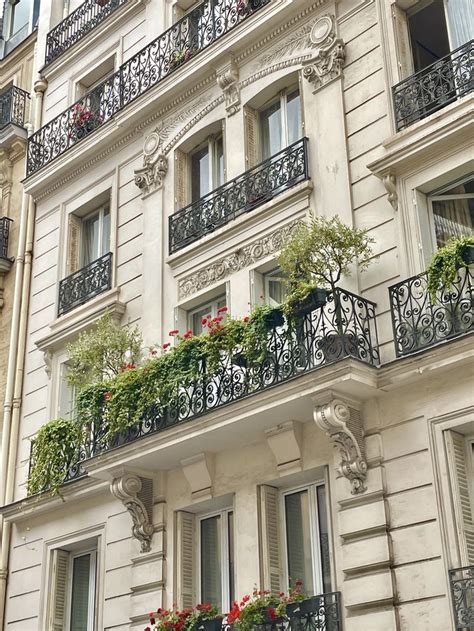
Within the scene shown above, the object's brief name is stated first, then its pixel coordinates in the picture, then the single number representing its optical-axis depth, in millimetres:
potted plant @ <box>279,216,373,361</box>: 11586
